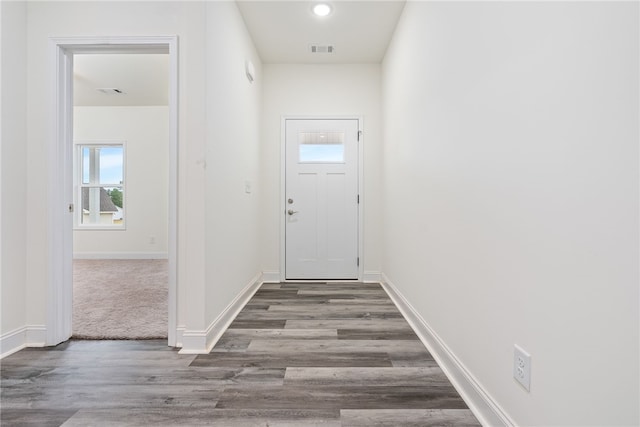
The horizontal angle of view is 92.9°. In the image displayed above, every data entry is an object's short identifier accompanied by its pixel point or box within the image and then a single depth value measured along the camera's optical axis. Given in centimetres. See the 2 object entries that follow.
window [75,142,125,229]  550
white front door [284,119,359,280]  371
